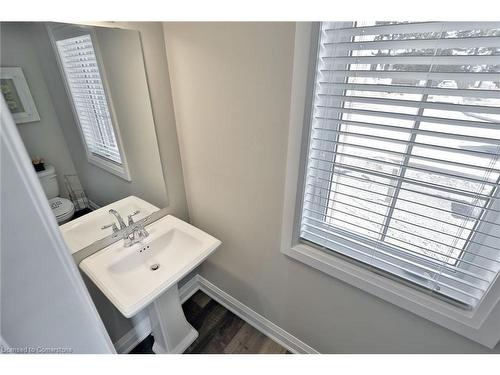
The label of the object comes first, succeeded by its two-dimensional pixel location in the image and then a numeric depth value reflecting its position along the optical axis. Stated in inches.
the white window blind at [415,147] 23.5
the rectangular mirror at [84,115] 32.4
